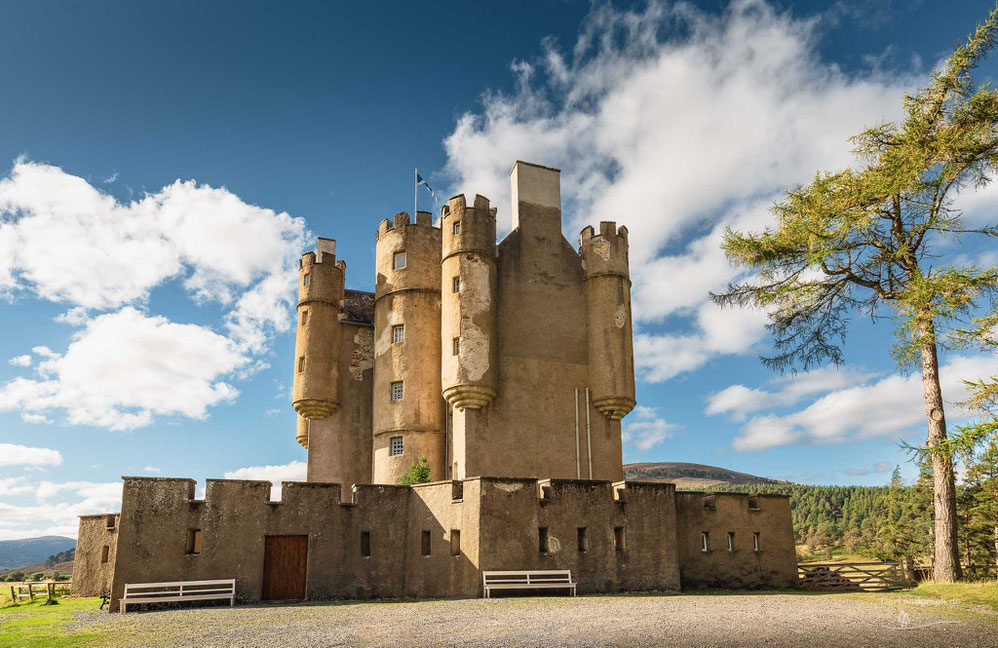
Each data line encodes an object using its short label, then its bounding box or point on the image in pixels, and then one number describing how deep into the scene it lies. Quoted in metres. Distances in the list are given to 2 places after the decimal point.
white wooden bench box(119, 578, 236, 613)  24.70
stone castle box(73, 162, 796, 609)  26.59
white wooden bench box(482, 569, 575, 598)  25.30
